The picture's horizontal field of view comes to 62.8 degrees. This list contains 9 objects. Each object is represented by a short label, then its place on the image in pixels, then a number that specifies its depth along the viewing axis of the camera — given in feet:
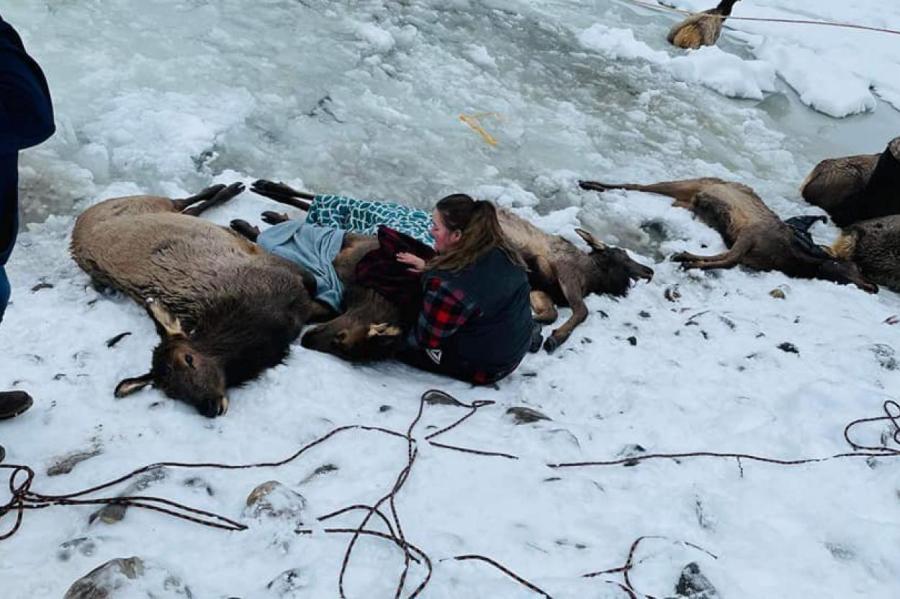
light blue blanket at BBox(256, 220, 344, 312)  17.72
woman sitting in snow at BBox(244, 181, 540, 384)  14.49
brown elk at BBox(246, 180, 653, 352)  20.10
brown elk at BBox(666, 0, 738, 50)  37.55
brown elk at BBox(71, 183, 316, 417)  13.71
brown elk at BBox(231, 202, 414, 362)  15.92
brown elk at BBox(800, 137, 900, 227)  25.57
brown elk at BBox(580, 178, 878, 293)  22.90
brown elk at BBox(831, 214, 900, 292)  23.88
